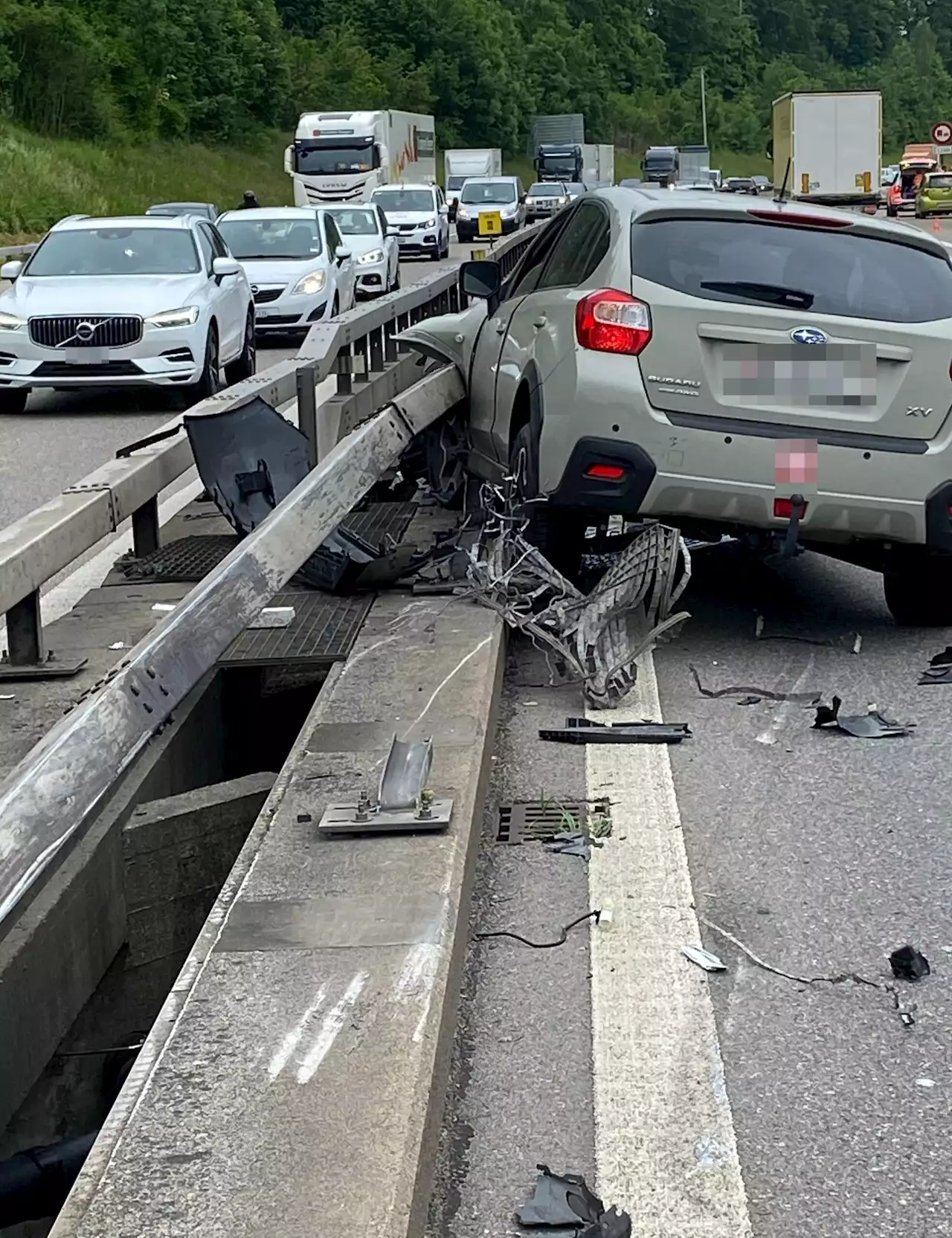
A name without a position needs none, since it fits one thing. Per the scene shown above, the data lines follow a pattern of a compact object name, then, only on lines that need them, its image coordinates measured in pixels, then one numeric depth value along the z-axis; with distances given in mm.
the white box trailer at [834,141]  60875
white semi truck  48594
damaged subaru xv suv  6758
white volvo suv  15516
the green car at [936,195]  63062
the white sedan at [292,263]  22406
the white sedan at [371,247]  30953
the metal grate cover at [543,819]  4980
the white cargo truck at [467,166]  72188
